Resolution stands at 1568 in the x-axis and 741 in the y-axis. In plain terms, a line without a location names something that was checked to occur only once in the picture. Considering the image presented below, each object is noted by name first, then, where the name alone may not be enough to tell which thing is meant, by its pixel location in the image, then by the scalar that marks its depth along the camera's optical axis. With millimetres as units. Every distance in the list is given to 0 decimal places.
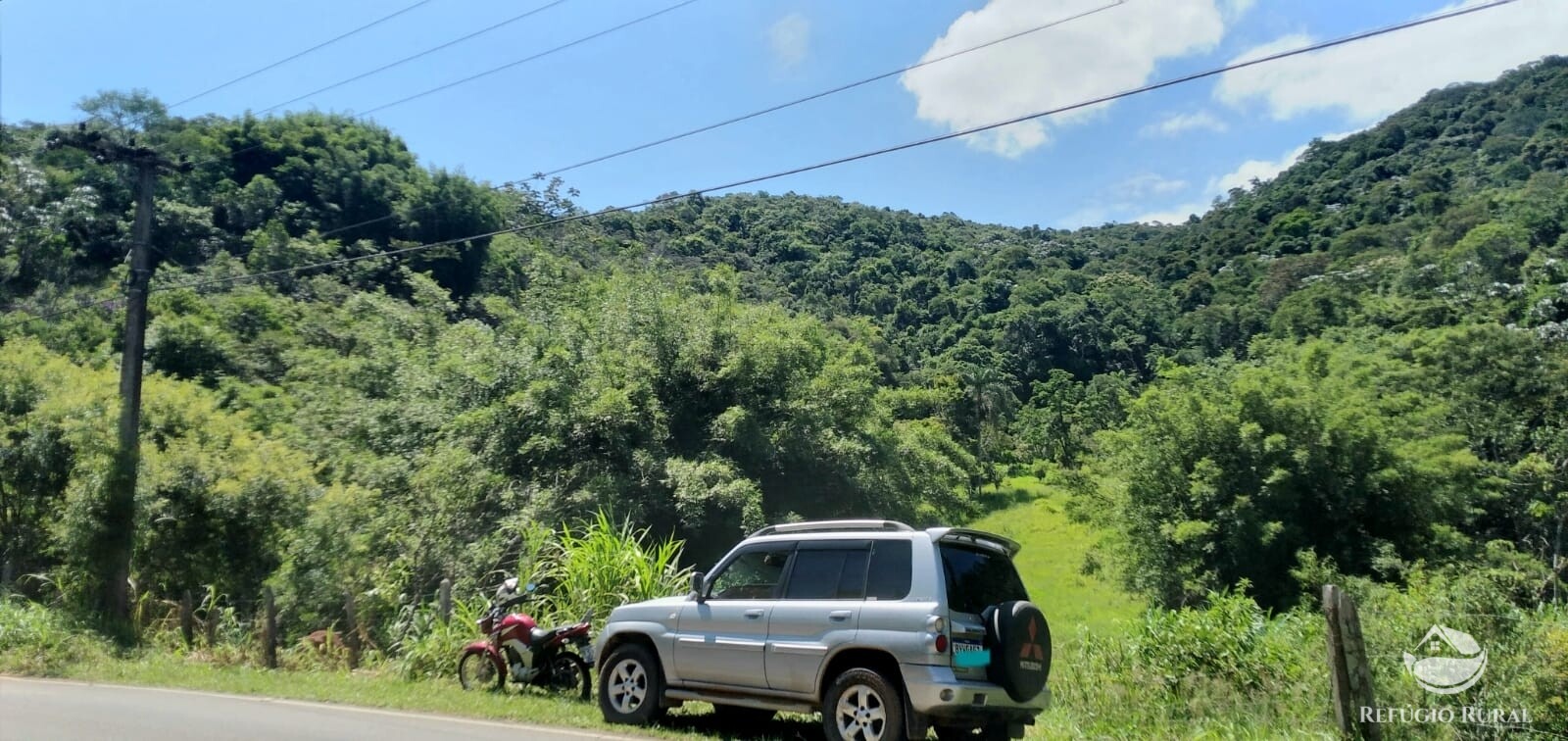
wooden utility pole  17328
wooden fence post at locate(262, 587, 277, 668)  14008
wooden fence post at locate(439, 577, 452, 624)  12969
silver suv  7148
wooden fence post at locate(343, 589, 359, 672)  14070
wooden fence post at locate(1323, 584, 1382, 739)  6910
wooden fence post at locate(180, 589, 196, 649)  15906
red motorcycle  10719
